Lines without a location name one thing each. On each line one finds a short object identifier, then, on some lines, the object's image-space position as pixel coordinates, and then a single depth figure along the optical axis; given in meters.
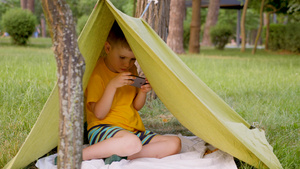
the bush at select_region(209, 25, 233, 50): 17.91
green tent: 2.13
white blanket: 2.29
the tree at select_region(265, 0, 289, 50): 15.34
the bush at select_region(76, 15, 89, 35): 17.39
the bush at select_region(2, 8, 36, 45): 14.37
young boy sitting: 2.35
